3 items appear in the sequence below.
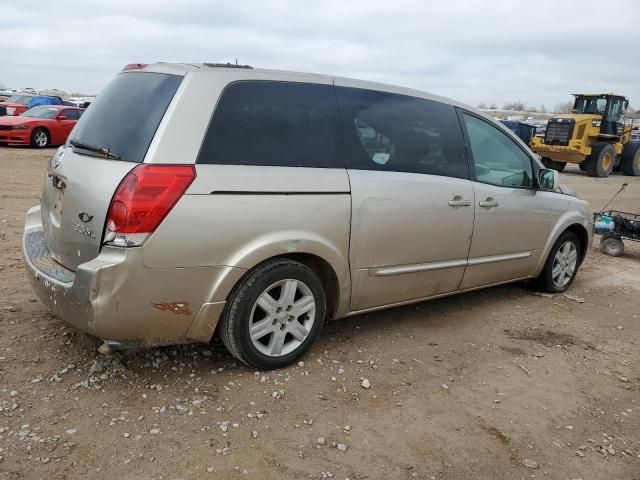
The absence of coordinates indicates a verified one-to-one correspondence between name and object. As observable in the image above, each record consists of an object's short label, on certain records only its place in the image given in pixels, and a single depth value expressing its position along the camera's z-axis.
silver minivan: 2.93
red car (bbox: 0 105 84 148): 16.56
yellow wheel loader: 19.16
